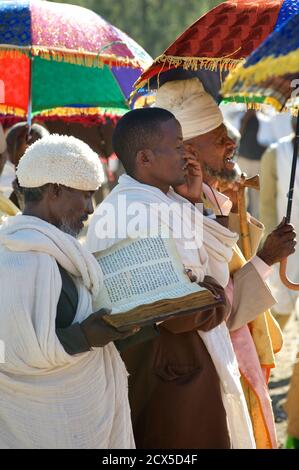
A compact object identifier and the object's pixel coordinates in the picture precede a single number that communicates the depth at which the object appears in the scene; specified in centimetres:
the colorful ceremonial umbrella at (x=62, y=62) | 550
